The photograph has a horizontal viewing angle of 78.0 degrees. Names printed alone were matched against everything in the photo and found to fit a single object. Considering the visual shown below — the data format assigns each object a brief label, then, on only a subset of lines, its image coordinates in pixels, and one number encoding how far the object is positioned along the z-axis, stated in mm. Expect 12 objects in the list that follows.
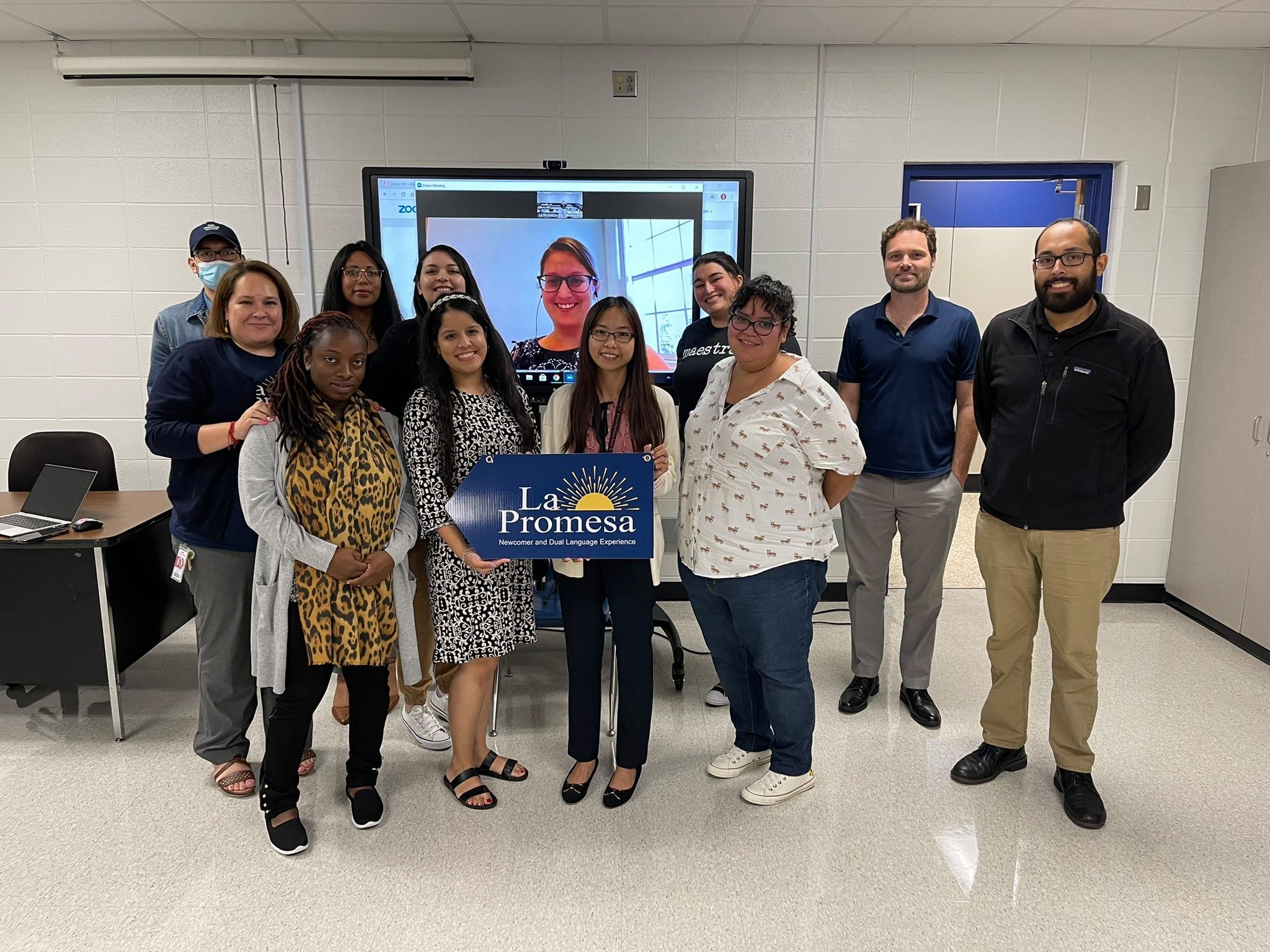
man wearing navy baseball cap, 2678
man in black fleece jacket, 2229
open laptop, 2859
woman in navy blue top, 2254
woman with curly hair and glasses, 2117
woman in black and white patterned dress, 2189
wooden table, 2732
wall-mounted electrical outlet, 3816
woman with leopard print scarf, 2068
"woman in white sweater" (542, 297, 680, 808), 2209
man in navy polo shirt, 2775
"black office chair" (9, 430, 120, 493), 3432
